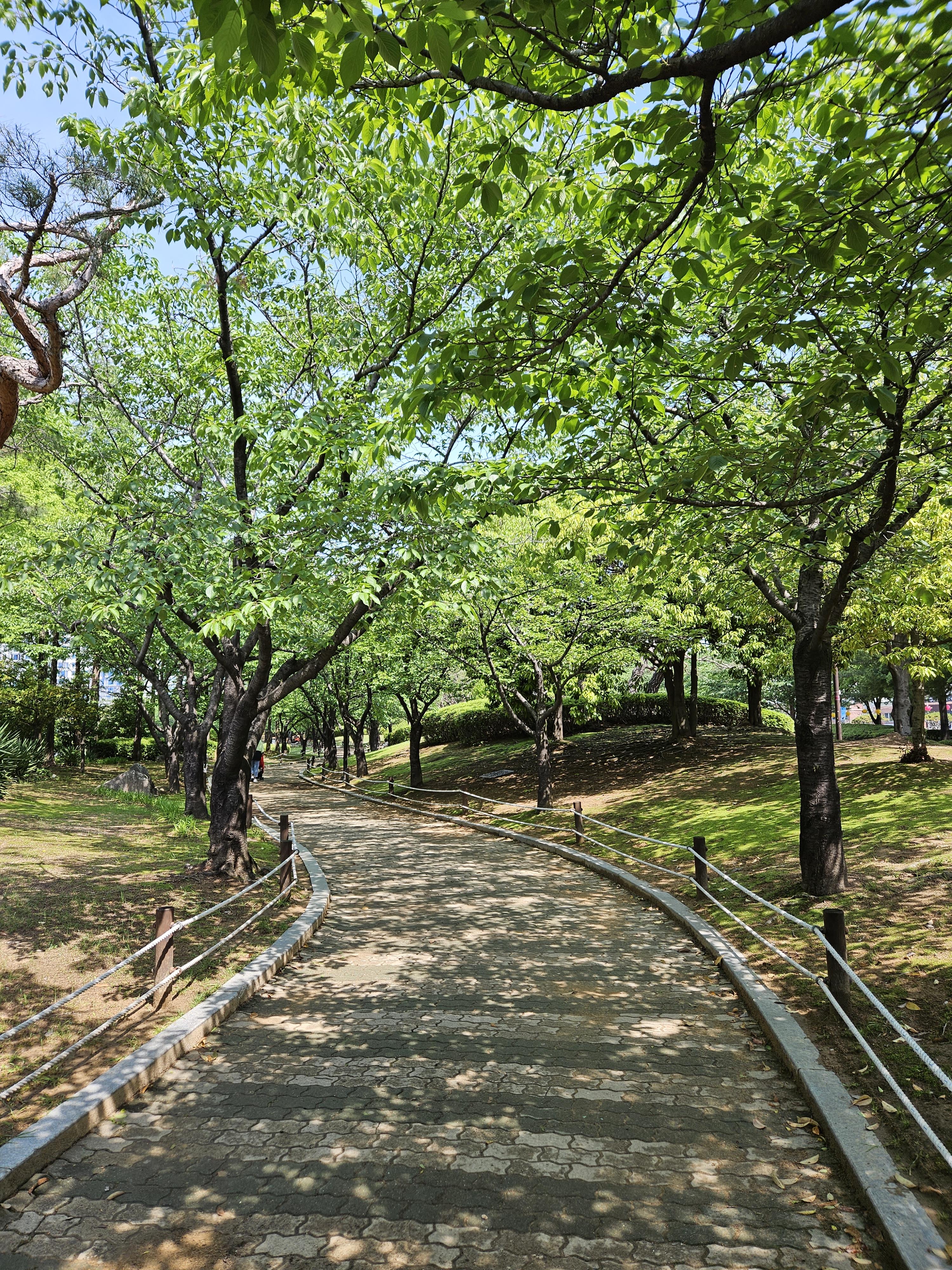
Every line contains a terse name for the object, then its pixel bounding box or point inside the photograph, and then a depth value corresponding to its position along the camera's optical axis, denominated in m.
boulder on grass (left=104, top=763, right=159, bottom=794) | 26.55
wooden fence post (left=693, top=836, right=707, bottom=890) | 11.39
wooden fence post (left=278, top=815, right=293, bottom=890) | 12.45
